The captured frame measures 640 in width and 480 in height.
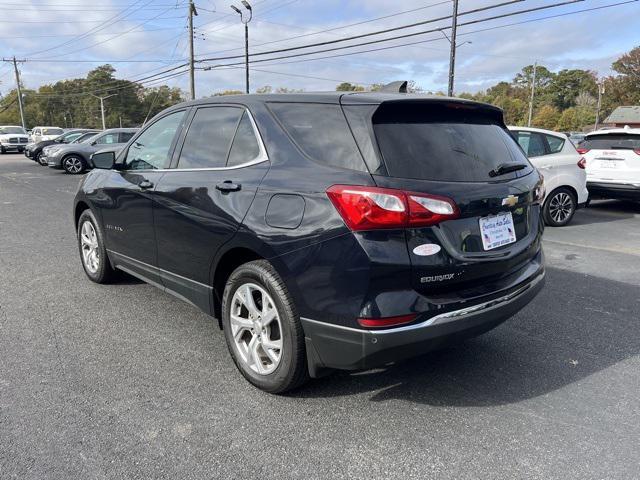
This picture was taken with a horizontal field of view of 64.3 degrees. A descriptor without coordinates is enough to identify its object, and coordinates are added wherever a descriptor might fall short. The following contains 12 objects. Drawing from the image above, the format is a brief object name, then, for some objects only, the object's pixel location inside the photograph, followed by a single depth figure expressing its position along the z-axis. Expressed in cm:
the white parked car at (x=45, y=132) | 3122
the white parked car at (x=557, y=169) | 877
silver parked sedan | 1828
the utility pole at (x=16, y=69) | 7122
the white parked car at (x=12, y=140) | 3306
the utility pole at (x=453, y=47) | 2153
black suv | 250
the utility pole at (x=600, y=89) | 6653
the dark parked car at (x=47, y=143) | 2317
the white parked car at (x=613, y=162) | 961
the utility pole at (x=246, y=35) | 2700
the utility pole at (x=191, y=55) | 3388
